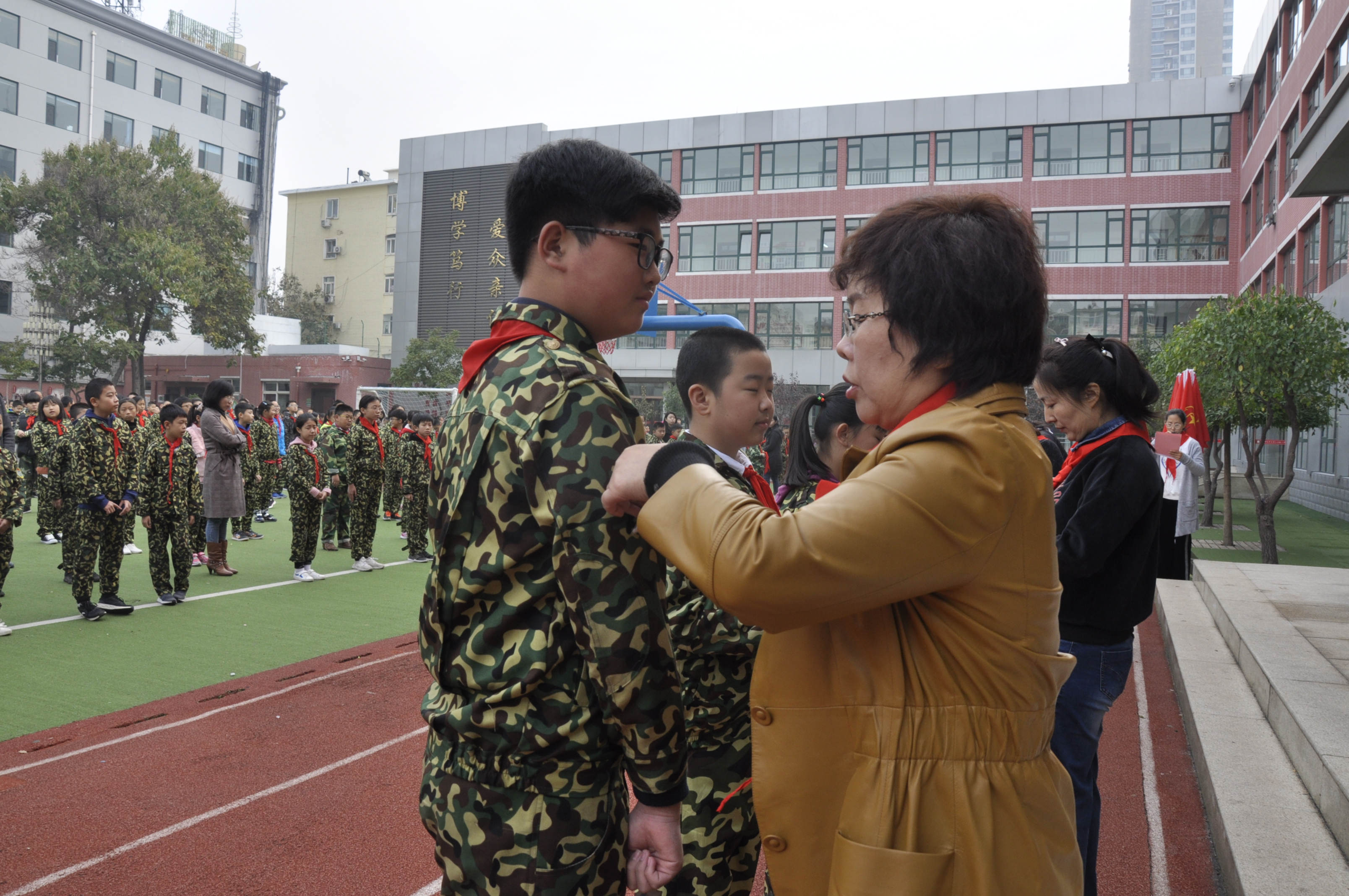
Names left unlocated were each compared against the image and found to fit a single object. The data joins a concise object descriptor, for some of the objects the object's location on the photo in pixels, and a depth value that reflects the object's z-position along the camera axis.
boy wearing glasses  1.47
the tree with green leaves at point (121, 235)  30.89
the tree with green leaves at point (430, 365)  37.56
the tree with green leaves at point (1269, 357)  12.34
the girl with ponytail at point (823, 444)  3.20
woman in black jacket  2.93
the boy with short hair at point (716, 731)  2.40
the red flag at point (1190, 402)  10.29
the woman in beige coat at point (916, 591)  1.21
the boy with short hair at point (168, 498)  8.66
